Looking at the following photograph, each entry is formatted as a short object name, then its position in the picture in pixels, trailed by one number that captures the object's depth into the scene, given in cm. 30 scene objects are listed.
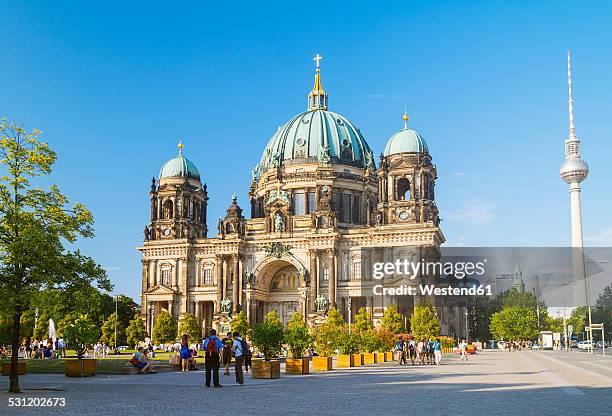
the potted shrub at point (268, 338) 3712
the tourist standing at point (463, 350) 5864
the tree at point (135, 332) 10306
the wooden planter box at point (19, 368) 3684
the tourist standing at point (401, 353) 5159
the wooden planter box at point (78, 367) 3603
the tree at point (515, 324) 12706
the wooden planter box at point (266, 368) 3416
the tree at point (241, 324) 9930
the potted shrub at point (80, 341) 3609
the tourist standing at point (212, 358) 2902
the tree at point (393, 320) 9062
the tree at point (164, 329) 10462
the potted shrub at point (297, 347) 3759
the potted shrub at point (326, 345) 4241
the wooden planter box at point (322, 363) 4225
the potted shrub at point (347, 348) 4616
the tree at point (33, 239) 2584
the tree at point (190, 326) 10448
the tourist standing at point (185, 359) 4397
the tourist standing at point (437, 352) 5112
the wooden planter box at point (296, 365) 3753
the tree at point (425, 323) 9028
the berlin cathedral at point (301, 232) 10331
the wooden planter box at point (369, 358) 5244
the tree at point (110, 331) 10012
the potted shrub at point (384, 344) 5645
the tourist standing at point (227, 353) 3562
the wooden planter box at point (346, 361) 4612
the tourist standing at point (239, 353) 3041
